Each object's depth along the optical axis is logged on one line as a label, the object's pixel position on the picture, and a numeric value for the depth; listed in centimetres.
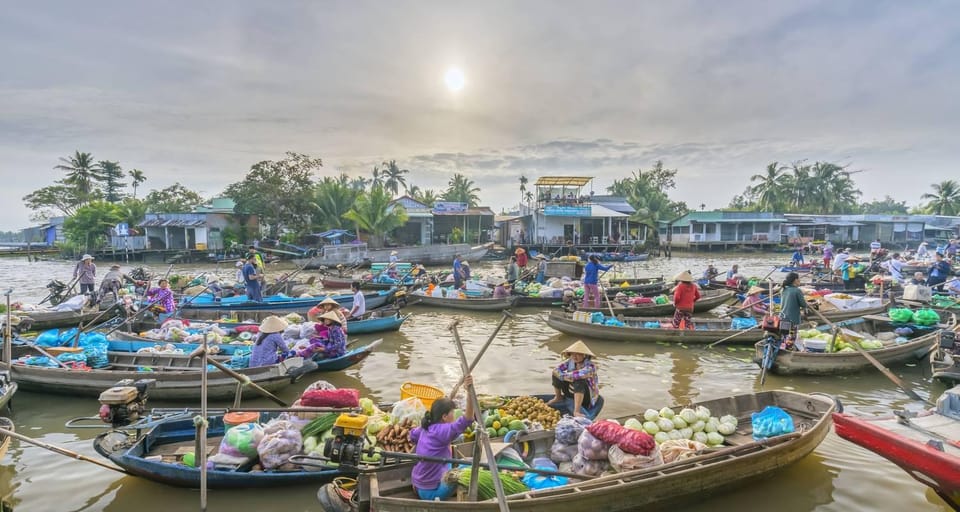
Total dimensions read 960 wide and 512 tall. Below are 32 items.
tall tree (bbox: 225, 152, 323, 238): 3719
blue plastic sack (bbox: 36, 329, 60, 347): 948
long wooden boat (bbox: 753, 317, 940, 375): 859
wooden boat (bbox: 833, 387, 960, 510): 407
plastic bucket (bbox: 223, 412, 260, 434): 549
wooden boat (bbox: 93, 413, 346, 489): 498
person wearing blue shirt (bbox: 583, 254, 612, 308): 1362
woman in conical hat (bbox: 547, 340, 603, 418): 594
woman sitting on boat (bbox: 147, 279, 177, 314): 1200
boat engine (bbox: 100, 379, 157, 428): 543
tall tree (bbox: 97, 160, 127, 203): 5334
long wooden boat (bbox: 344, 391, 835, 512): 399
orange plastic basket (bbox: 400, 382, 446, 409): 630
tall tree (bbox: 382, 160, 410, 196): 6425
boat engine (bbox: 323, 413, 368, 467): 446
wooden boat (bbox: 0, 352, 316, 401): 750
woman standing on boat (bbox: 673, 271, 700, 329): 1101
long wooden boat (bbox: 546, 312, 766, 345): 1088
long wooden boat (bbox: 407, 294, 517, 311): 1577
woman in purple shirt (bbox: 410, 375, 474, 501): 412
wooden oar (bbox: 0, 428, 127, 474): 436
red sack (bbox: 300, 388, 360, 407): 575
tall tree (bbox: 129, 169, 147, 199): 5646
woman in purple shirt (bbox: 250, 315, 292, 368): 782
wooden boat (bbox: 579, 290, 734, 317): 1360
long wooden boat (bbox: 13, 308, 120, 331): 1305
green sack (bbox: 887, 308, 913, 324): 1055
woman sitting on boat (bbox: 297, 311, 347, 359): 859
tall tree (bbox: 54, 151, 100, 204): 4941
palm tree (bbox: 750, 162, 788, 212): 5546
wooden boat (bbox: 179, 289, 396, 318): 1326
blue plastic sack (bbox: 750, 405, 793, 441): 556
